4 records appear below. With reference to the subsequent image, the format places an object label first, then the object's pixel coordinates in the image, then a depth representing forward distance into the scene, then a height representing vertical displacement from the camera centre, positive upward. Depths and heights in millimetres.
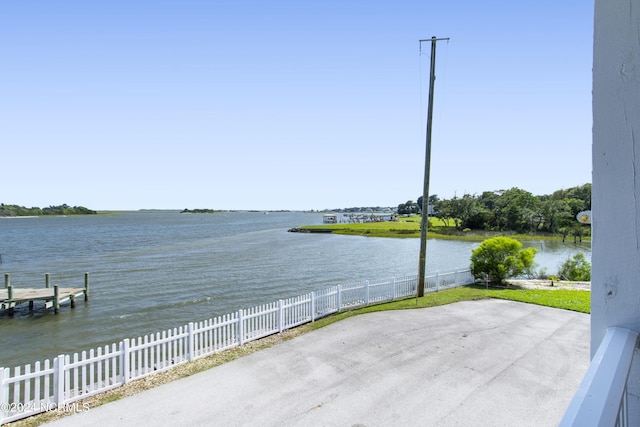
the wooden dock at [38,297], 19062 -4540
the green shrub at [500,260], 19938 -2244
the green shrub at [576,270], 23766 -3195
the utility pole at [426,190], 16125 +1009
